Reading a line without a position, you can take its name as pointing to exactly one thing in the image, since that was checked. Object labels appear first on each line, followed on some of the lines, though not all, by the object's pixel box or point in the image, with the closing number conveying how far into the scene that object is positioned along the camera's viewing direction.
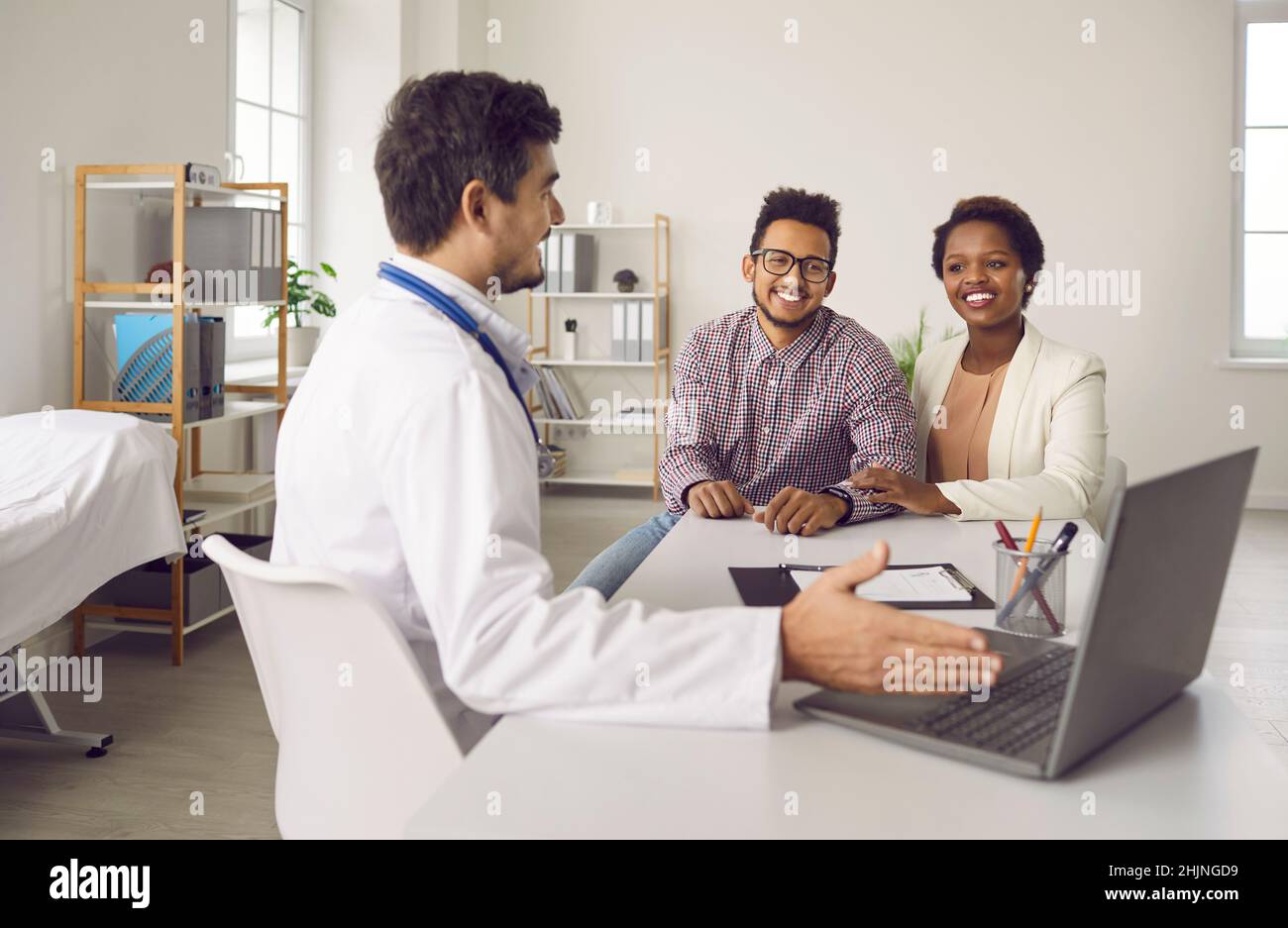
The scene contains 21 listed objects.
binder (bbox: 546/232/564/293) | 5.97
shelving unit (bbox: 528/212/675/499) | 5.95
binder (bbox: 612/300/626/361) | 5.97
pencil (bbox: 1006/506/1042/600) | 1.29
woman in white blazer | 2.09
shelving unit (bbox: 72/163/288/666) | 3.21
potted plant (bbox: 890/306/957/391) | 4.65
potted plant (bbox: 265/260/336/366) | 4.42
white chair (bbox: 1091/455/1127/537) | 2.08
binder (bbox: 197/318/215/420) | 3.37
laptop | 0.85
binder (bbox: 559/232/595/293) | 5.95
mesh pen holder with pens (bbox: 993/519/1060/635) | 1.29
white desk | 0.83
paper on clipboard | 1.43
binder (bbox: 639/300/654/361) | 5.93
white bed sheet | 2.47
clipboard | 1.41
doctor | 0.98
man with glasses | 2.25
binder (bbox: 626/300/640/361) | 5.95
